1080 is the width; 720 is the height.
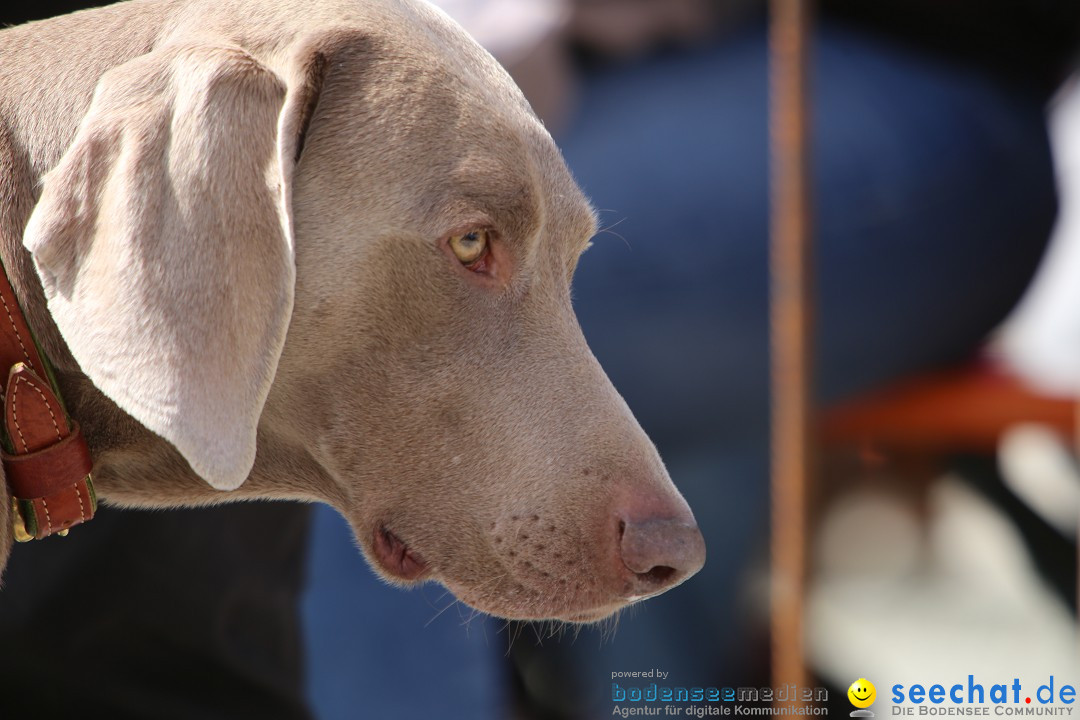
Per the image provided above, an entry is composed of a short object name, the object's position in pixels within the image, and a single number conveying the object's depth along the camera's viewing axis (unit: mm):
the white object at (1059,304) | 7629
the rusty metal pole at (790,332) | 6520
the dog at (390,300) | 3061
